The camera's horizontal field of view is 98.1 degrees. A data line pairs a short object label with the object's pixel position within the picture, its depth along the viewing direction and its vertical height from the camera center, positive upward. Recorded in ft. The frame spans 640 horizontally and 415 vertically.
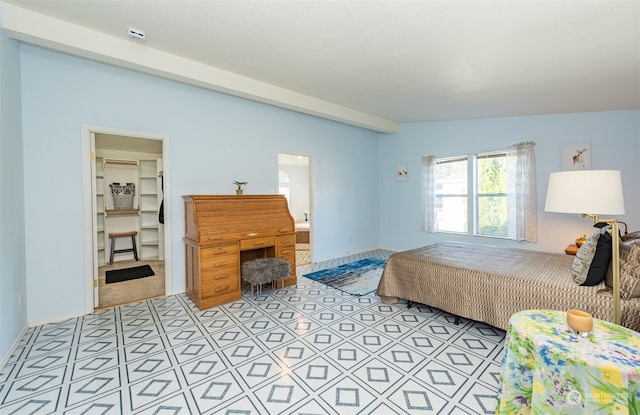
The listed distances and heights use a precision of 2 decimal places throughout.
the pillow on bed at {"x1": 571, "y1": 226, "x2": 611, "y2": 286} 6.53 -1.43
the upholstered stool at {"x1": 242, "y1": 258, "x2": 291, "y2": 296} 11.04 -2.72
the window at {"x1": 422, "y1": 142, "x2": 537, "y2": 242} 14.56 +0.46
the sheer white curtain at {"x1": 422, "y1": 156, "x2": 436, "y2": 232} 18.01 +0.65
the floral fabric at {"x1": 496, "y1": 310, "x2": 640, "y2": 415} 3.60 -2.38
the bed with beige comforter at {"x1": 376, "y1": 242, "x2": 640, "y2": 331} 6.54 -2.32
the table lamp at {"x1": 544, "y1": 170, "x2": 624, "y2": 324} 5.15 +0.07
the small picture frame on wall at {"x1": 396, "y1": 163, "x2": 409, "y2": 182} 19.49 +2.13
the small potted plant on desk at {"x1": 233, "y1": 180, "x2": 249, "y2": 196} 12.39 +0.74
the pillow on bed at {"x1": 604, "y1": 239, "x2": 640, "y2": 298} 5.97 -1.57
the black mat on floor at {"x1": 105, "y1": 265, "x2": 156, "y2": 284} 13.93 -3.67
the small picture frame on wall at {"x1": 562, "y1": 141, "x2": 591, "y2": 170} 13.00 +2.12
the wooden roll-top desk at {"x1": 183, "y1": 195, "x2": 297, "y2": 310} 10.46 -1.42
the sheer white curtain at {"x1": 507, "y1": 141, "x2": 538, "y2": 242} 14.35 +0.45
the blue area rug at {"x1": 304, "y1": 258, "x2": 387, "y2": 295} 12.44 -3.73
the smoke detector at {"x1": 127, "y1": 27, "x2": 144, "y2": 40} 8.16 +5.11
